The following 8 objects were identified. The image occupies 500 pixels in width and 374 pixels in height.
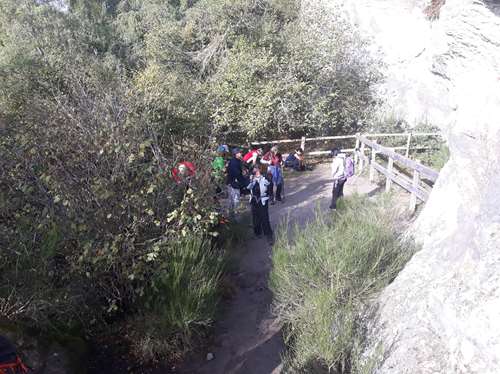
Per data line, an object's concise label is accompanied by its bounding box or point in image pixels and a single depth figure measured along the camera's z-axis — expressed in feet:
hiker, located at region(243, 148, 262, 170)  34.06
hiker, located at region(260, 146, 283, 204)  28.68
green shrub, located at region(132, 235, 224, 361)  14.17
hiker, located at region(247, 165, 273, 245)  22.31
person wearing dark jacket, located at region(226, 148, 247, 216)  24.97
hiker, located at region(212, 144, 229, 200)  19.02
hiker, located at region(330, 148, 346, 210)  25.76
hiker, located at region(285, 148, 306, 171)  42.65
